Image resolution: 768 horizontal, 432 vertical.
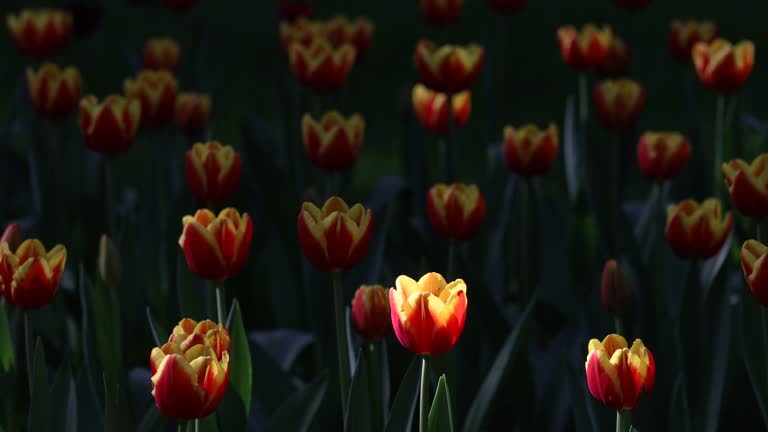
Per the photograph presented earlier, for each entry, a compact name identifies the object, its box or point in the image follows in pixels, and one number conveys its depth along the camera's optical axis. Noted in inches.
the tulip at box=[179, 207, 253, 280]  141.5
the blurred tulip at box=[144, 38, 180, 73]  174.4
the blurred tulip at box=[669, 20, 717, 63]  171.8
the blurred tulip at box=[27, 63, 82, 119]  161.5
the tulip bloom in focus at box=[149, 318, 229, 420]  134.7
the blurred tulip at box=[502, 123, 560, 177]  155.6
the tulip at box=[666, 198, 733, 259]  146.8
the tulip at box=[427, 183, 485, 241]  148.9
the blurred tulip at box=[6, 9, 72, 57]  170.0
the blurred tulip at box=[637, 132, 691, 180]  155.1
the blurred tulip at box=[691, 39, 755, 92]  159.7
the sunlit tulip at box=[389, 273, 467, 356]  135.9
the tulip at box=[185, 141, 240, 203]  149.9
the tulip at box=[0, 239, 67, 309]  141.7
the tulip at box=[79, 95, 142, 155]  154.4
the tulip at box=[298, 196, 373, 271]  140.8
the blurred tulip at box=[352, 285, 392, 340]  142.6
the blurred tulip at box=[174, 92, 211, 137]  165.4
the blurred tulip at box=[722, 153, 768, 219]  145.2
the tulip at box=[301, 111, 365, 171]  153.9
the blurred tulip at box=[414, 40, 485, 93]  158.5
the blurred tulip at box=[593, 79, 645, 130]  161.9
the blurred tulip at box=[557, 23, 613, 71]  166.0
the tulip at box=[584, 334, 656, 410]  136.0
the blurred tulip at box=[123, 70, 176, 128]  162.0
